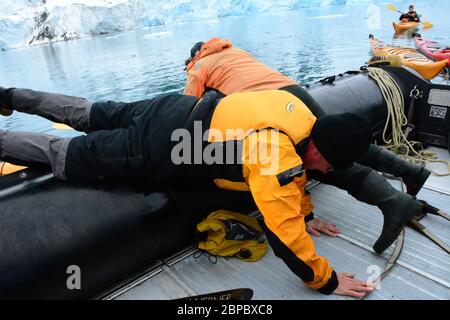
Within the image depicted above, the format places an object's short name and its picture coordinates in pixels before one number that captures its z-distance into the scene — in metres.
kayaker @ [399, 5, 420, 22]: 17.56
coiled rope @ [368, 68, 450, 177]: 3.30
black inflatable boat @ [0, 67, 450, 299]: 1.64
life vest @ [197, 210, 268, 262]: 2.11
